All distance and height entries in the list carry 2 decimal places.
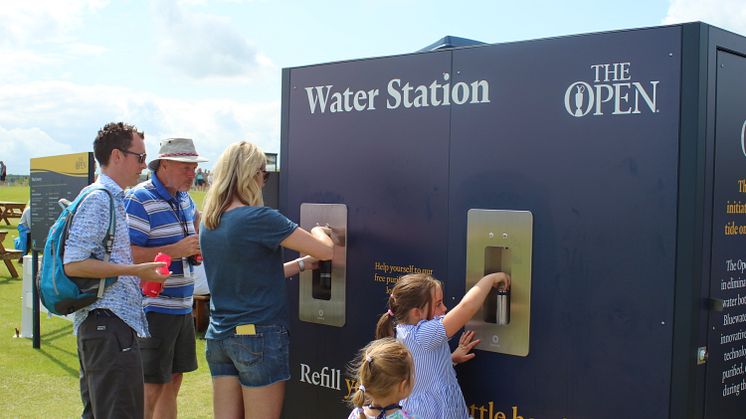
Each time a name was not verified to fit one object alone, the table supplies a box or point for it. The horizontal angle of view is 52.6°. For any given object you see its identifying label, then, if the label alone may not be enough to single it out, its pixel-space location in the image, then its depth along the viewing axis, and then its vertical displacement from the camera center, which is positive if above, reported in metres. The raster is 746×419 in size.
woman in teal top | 3.21 -0.36
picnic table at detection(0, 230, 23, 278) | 12.44 -1.13
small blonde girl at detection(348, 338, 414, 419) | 2.63 -0.66
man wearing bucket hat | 3.91 -0.29
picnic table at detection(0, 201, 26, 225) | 22.05 -0.64
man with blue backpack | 3.20 -0.52
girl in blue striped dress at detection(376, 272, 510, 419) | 3.13 -0.56
